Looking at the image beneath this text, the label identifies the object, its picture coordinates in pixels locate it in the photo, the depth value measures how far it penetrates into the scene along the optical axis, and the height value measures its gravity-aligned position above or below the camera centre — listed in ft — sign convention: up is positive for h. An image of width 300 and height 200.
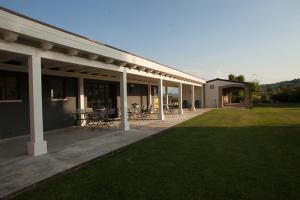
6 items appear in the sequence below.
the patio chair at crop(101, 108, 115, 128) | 26.50 -2.08
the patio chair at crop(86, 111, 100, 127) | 26.06 -2.35
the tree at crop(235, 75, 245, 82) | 105.75 +10.88
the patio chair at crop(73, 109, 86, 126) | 27.04 -2.34
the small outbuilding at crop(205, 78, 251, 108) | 65.06 +2.86
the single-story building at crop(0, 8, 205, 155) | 13.91 +3.39
